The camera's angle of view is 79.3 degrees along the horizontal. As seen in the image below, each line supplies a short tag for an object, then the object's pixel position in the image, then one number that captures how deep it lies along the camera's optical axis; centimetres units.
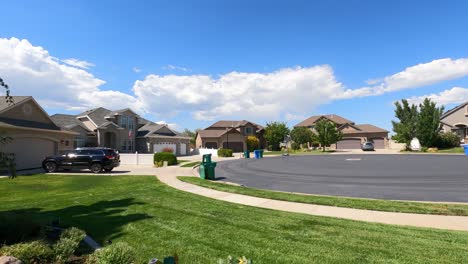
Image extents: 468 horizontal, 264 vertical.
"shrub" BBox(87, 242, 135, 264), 413
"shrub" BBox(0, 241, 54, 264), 425
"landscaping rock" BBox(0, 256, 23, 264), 385
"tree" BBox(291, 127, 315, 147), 6250
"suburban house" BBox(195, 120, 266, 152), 6225
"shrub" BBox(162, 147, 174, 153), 4402
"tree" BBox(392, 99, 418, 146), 4775
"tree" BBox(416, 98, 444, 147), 4616
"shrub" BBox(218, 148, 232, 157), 4453
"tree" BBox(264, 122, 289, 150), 6391
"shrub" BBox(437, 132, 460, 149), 4747
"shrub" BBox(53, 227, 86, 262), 463
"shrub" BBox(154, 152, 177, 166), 2806
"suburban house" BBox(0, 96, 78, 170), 2189
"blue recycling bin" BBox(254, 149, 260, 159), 4056
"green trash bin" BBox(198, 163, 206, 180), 1689
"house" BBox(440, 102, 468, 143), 5141
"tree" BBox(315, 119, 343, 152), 5266
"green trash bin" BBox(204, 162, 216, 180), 1697
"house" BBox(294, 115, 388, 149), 6372
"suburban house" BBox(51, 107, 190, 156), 4094
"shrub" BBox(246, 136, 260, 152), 6356
